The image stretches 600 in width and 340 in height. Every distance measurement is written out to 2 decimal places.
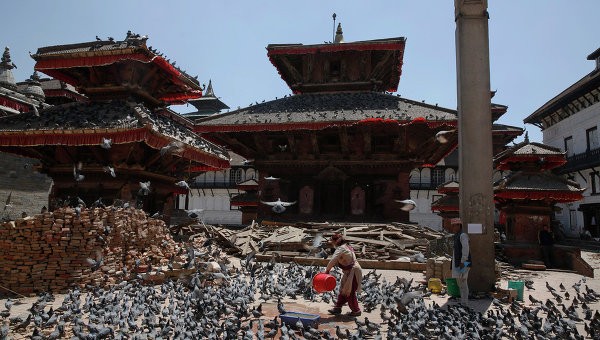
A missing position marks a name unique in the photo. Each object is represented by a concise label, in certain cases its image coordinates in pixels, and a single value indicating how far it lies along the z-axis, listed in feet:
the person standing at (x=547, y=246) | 53.72
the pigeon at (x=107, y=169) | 44.57
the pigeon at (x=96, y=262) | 33.19
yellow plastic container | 34.78
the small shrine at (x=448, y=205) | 94.48
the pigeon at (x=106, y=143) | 43.90
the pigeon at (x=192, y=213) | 47.58
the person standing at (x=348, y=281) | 27.20
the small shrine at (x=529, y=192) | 53.26
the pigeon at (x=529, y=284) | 36.76
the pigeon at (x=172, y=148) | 47.81
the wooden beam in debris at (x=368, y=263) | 45.85
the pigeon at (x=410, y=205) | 57.21
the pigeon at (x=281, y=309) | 24.66
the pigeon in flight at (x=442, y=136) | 52.09
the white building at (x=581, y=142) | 107.76
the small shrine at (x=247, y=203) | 86.02
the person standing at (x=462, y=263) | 29.96
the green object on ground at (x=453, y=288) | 32.01
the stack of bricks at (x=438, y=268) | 37.37
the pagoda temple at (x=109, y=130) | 47.83
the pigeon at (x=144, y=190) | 45.56
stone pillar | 34.99
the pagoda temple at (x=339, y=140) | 68.69
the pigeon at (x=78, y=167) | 48.03
